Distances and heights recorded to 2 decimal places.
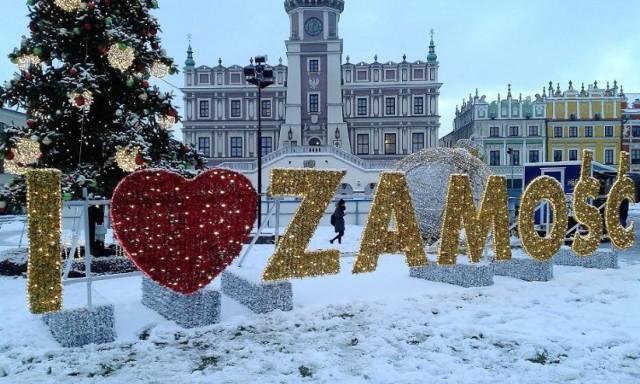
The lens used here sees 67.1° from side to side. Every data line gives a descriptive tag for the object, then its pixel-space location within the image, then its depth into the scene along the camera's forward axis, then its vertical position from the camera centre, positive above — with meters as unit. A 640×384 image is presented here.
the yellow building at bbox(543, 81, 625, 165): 47.88 +6.45
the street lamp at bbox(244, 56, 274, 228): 16.34 +3.94
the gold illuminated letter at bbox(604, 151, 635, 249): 11.05 -0.44
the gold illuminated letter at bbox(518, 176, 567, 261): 9.48 -0.60
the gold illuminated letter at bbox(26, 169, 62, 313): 5.64 -0.59
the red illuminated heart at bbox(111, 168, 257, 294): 6.10 -0.44
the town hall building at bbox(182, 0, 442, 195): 40.69 +7.54
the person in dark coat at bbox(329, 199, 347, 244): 15.61 -1.02
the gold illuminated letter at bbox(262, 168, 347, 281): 7.32 -0.56
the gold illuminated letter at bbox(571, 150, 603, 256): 10.48 -0.51
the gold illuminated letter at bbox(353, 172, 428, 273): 8.04 -0.69
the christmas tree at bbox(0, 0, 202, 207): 9.66 +1.95
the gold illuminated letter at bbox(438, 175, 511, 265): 8.84 -0.56
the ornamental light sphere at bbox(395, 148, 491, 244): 12.33 +0.34
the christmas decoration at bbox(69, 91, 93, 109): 9.31 +1.76
